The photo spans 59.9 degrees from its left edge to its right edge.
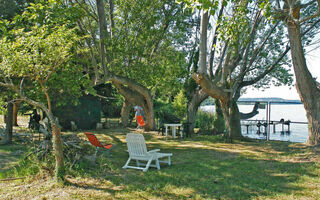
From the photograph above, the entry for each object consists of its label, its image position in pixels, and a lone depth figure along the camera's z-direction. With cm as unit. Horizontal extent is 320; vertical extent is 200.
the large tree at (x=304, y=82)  885
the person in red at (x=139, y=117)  1544
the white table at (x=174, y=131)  1398
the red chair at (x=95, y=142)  774
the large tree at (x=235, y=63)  797
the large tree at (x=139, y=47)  1194
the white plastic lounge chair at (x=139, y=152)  671
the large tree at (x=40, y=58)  500
